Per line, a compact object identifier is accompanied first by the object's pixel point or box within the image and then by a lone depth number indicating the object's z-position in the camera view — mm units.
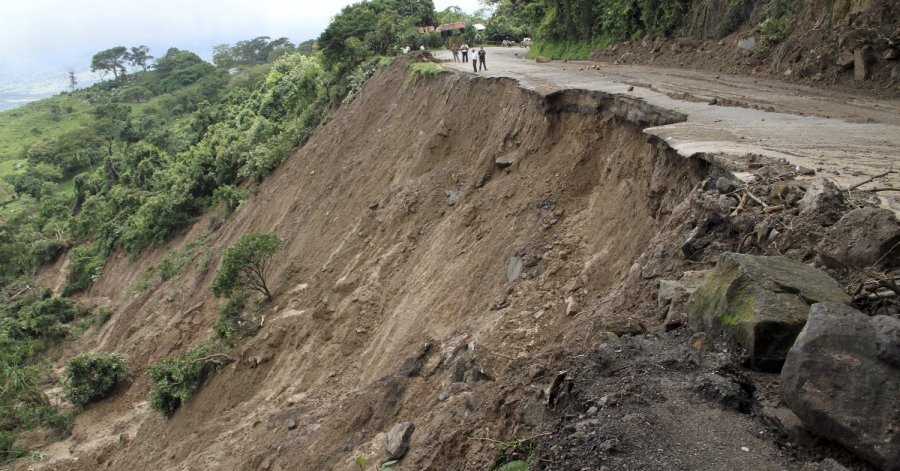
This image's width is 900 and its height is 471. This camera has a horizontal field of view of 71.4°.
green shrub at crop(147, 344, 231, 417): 14359
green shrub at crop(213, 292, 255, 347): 15133
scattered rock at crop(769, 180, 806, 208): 5863
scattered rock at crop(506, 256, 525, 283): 9953
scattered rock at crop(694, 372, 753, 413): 4211
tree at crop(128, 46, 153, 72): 94000
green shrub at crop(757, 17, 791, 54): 15750
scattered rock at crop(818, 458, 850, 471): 3359
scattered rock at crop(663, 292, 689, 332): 5391
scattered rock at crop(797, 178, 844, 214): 5523
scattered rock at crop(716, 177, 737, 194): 6539
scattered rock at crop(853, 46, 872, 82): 12999
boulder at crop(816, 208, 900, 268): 4664
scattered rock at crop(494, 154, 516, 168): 13441
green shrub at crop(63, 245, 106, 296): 32750
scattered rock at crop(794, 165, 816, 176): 6477
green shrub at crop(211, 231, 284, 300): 15586
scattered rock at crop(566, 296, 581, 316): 7805
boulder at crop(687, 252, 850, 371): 4430
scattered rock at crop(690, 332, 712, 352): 4867
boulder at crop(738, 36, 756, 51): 16766
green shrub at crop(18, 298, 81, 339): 26812
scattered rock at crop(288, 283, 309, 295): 15875
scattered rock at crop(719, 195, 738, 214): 6223
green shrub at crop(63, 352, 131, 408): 17609
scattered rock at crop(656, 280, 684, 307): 5723
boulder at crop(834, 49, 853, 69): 13430
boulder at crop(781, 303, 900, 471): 3473
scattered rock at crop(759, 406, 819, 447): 3787
